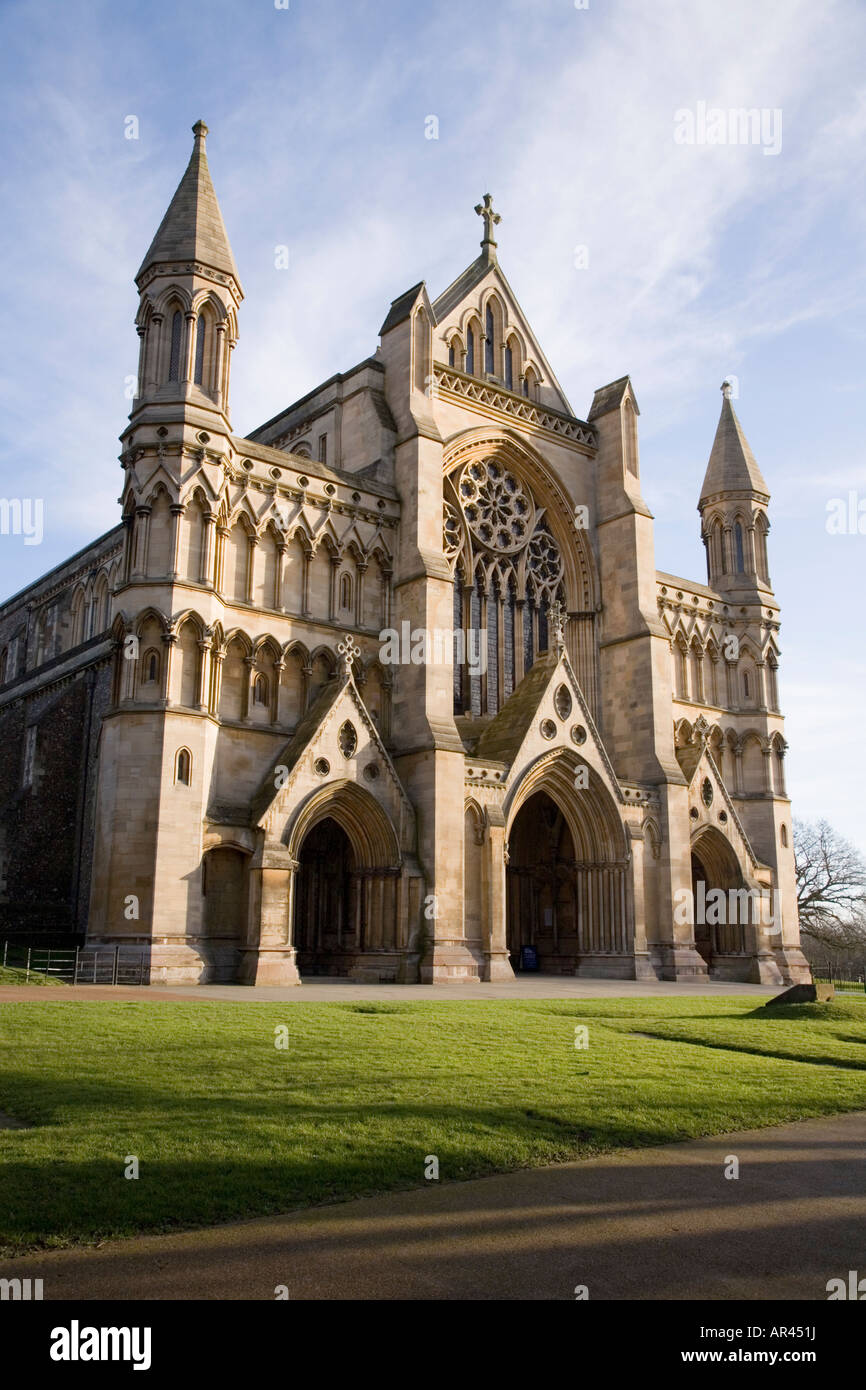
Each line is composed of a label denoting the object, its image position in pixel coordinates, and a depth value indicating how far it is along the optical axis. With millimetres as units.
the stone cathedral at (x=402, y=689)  26891
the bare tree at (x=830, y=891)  61328
